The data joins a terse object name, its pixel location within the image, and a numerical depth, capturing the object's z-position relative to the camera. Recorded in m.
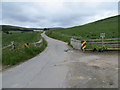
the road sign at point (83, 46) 11.90
